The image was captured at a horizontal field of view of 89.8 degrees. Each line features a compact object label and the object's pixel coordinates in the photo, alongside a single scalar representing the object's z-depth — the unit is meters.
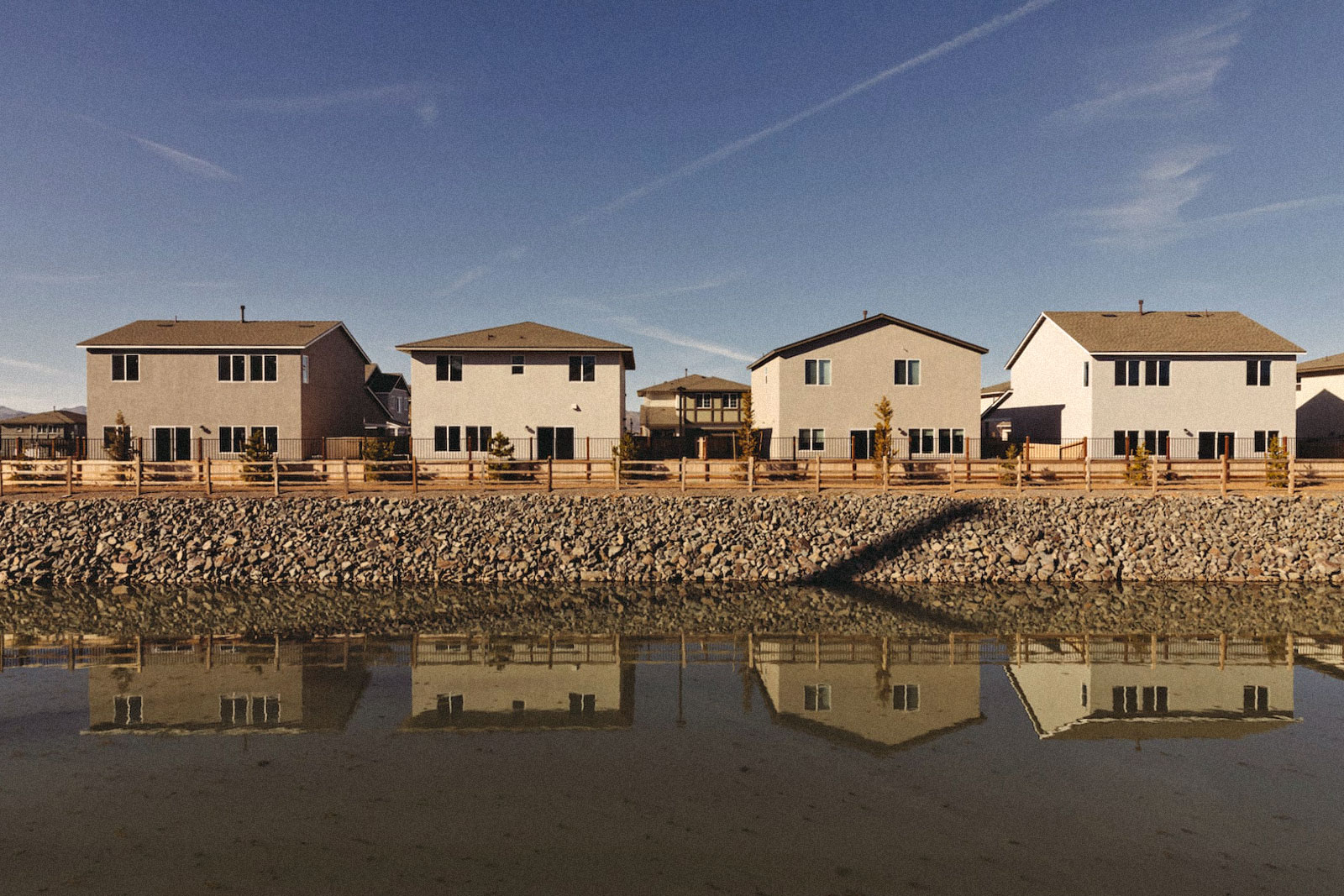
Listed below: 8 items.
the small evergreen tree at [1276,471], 23.98
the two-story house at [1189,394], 31.55
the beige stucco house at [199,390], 31.69
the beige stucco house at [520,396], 31.20
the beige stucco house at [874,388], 31.88
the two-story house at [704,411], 42.81
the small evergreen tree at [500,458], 25.02
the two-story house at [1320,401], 37.31
